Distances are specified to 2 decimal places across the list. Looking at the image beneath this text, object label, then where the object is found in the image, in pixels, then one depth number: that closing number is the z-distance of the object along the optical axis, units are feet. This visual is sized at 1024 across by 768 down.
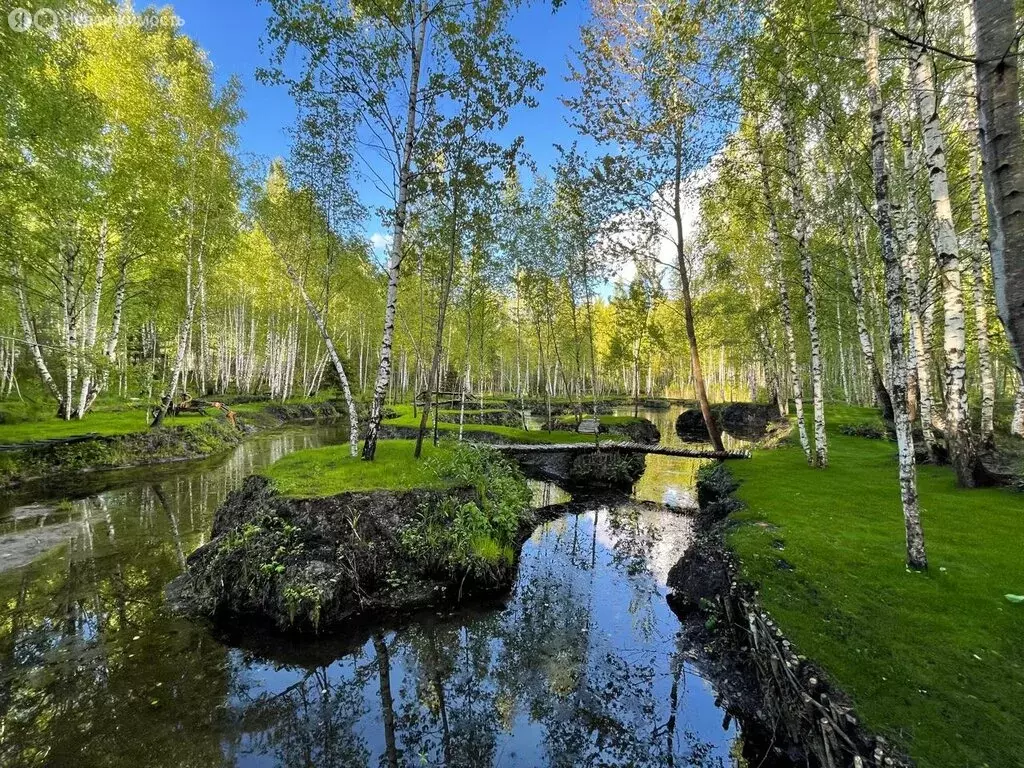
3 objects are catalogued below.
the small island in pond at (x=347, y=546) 25.94
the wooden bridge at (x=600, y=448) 57.36
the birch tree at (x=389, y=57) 34.73
